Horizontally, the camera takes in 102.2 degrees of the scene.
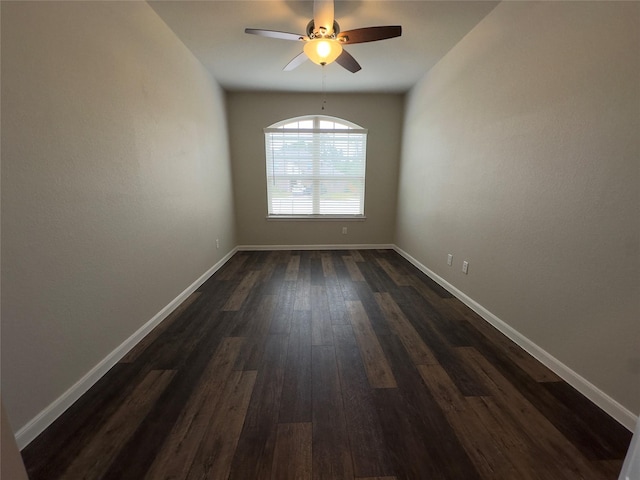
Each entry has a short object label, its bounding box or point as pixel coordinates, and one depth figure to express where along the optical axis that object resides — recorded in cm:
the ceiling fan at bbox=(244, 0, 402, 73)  184
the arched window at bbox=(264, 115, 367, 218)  423
